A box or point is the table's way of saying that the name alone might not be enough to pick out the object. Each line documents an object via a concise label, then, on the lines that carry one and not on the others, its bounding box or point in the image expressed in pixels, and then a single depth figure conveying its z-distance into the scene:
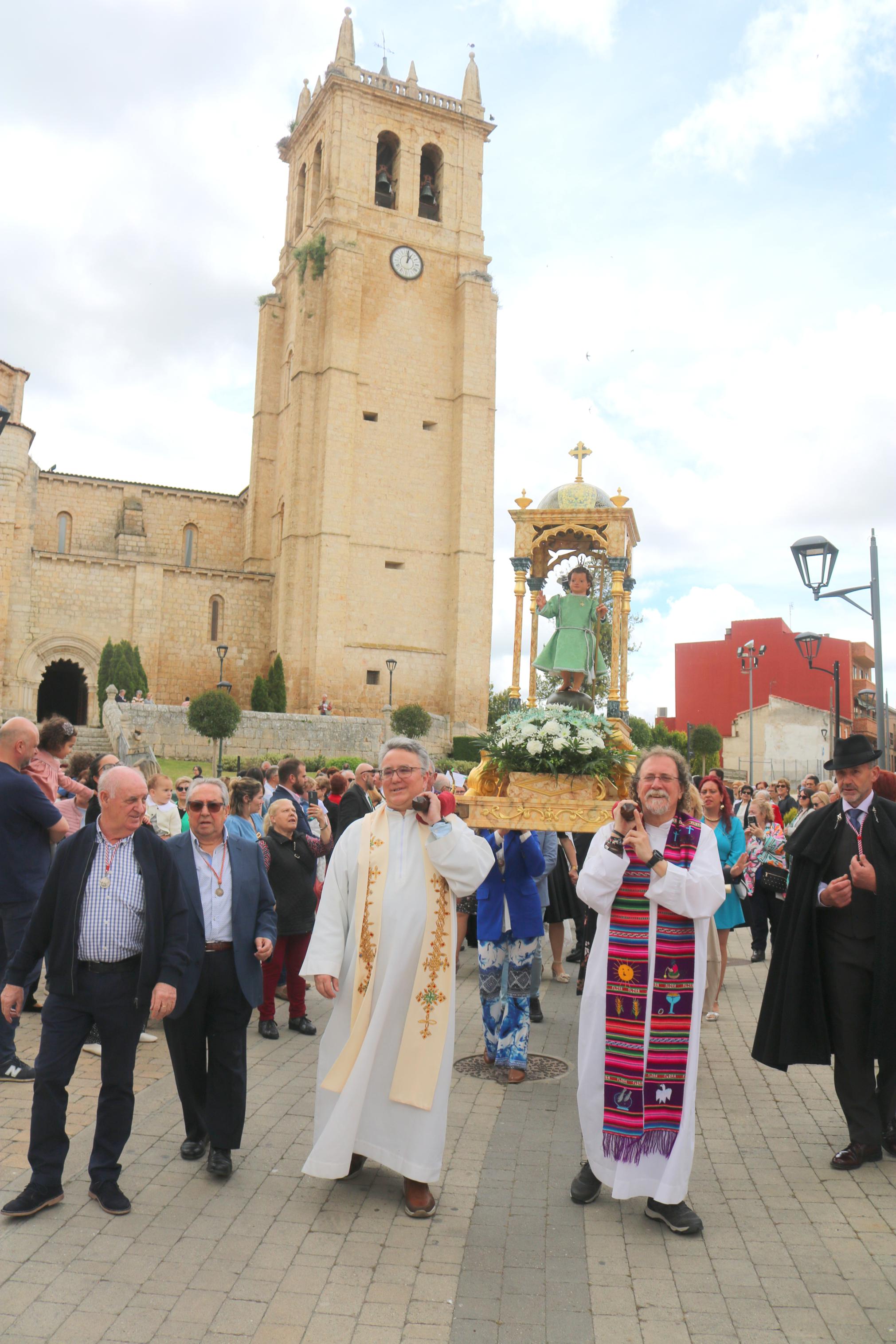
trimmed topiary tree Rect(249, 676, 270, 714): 36.19
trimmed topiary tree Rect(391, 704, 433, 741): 31.94
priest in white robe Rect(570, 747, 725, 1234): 4.40
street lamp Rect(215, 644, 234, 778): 26.22
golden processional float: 7.18
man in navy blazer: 4.80
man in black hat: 5.11
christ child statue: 9.10
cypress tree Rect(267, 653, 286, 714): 35.66
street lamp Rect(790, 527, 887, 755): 10.06
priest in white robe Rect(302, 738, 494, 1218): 4.43
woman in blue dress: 8.17
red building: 45.59
